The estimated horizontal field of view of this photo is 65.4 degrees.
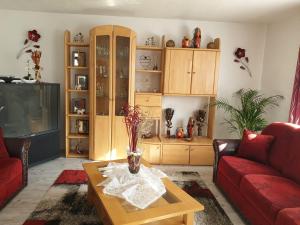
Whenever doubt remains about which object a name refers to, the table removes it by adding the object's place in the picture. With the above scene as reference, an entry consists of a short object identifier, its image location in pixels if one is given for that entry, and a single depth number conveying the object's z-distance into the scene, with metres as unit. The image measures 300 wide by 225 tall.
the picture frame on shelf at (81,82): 3.60
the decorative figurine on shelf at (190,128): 3.77
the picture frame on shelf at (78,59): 3.57
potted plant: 3.41
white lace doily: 1.71
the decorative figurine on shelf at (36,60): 3.49
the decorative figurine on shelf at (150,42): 3.66
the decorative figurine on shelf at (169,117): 3.77
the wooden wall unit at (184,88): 3.48
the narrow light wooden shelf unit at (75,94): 3.53
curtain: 2.94
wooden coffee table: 1.50
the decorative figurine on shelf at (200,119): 3.83
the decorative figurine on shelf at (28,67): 3.69
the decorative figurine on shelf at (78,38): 3.60
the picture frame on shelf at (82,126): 3.70
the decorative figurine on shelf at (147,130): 3.66
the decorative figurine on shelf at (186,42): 3.54
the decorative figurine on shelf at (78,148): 3.79
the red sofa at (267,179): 1.76
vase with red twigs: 1.98
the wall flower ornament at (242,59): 3.82
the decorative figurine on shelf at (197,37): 3.53
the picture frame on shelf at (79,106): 3.68
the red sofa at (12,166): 2.18
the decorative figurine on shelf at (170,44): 3.52
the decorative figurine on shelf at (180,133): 3.76
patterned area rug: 2.08
